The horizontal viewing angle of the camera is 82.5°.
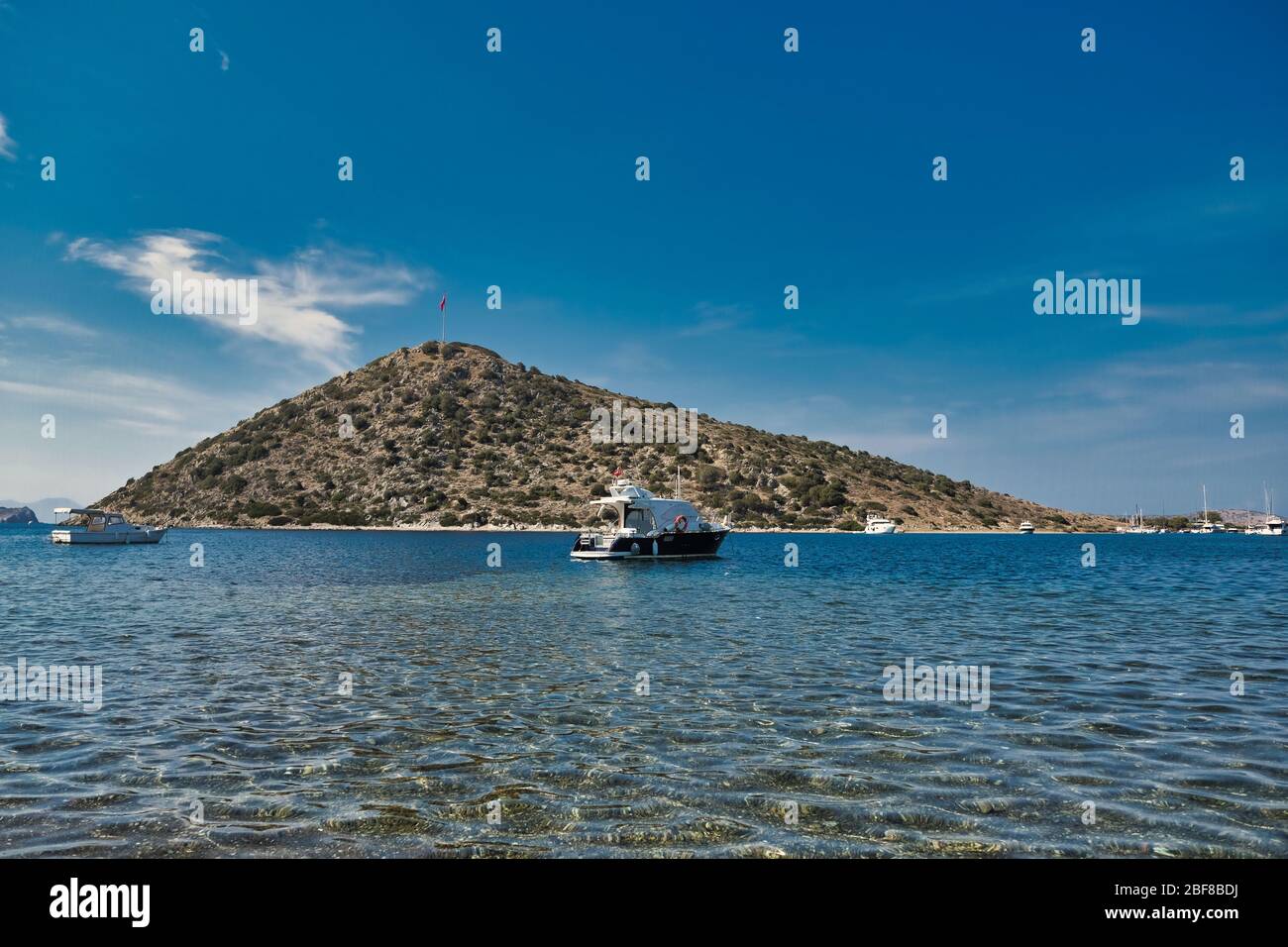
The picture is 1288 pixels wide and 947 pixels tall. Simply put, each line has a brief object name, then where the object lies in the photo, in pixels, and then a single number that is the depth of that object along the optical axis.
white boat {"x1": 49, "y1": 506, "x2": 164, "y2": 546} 92.38
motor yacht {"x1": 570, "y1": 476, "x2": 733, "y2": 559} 67.44
